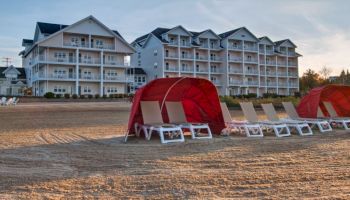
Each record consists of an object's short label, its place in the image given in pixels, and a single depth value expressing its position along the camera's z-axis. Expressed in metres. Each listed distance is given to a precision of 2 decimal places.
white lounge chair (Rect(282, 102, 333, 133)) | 12.79
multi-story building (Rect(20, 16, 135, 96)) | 43.09
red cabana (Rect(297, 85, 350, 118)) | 15.12
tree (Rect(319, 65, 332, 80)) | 76.36
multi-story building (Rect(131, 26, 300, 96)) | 52.59
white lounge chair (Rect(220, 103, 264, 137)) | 11.39
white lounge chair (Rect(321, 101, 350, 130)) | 13.90
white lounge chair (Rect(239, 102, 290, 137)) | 11.52
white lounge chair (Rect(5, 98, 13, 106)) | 28.58
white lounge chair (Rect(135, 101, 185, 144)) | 10.08
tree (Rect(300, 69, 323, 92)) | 68.53
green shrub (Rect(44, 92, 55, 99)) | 36.18
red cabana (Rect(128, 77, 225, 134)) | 11.61
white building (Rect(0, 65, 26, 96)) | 49.16
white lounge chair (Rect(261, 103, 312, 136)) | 11.93
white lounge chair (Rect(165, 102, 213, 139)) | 11.66
